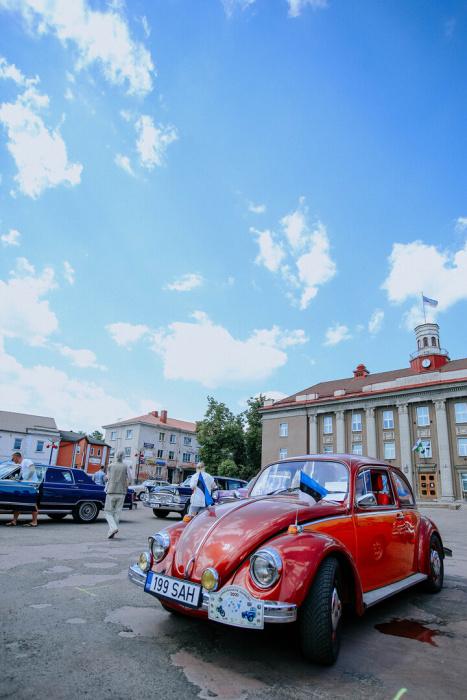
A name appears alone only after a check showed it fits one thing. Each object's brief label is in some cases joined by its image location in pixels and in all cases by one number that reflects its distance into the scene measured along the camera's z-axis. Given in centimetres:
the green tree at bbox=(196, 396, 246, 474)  4918
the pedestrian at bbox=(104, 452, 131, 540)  862
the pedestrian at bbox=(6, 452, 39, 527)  989
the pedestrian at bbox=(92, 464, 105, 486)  1695
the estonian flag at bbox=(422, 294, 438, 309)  4084
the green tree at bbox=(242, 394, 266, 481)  5062
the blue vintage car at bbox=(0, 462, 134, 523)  981
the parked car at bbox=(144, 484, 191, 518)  1337
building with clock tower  3384
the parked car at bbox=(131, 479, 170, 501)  3025
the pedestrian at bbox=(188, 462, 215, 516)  872
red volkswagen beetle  280
